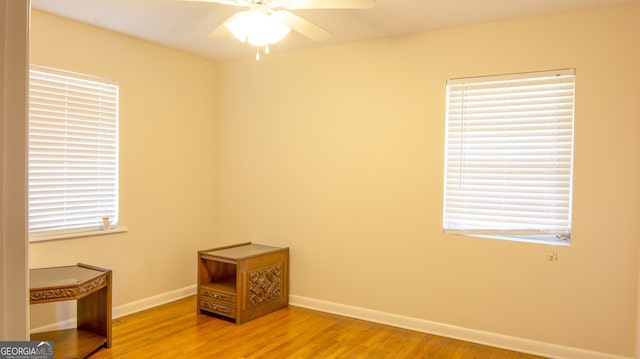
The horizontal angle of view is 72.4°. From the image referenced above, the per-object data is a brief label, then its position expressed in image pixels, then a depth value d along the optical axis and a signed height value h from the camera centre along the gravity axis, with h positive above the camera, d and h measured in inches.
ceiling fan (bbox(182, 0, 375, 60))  95.8 +34.7
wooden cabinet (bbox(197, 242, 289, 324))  152.2 -40.7
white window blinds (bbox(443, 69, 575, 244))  127.6 +6.8
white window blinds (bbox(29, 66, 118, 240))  132.8 +5.2
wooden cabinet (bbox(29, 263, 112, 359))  111.5 -37.9
